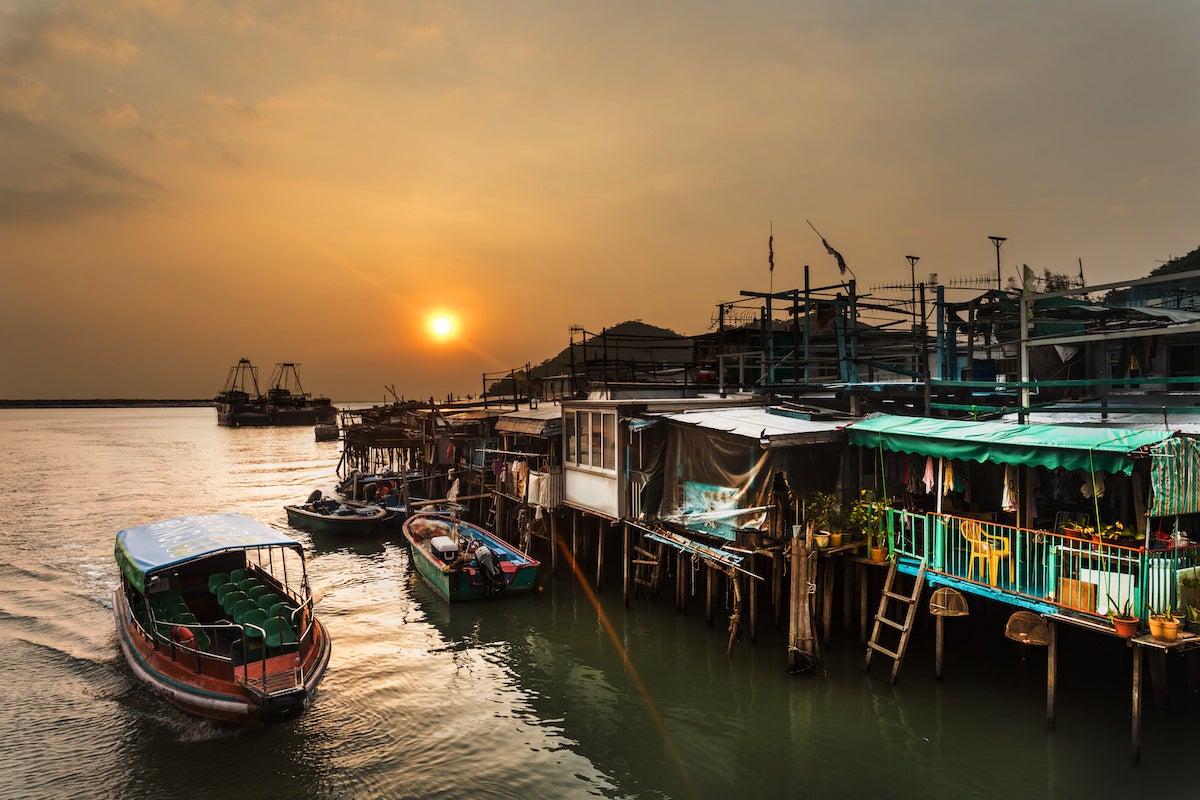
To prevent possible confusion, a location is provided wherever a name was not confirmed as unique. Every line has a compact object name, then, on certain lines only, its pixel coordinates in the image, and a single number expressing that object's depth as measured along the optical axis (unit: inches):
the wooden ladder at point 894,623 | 479.2
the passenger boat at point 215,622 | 458.0
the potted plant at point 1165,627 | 358.0
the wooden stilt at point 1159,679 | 437.7
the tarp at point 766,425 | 549.0
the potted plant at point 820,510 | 550.3
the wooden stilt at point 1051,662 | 420.5
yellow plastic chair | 442.9
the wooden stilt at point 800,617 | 514.0
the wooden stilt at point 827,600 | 556.7
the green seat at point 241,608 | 543.1
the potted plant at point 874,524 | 525.0
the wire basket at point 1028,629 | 424.2
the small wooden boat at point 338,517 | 1120.8
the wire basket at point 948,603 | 461.7
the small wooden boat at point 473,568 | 739.4
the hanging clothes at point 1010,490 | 470.2
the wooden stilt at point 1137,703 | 378.0
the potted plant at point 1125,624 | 368.5
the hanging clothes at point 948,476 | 505.7
